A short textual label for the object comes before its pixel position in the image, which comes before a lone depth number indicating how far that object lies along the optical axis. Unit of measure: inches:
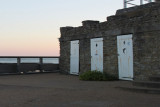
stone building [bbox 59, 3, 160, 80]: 412.5
